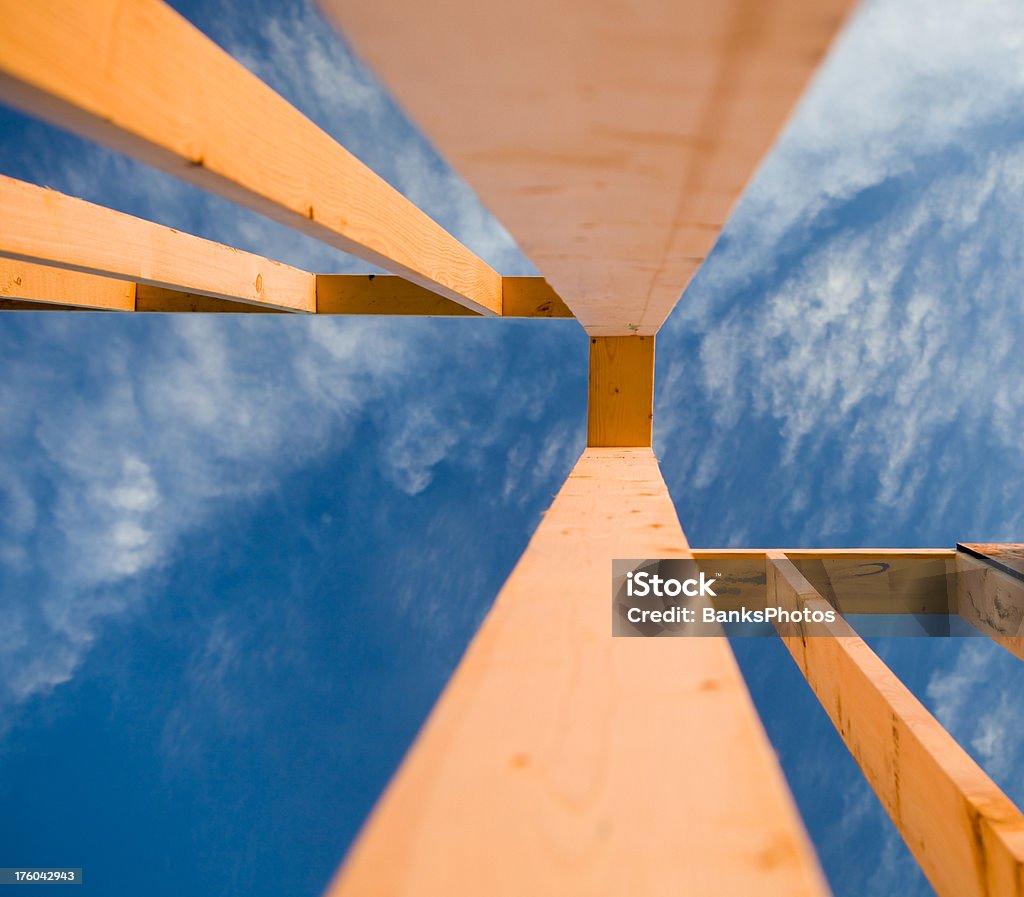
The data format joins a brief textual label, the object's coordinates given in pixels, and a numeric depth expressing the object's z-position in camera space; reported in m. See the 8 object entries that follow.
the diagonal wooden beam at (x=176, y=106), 0.58
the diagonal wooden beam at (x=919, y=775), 0.96
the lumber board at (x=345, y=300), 3.13
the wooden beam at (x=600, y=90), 0.49
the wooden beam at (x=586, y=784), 0.39
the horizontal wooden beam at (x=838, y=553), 2.20
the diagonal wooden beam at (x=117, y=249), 1.67
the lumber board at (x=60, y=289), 2.51
